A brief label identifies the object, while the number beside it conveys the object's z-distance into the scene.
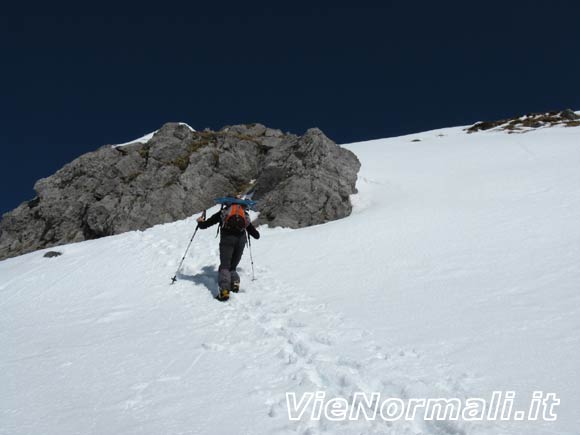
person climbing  8.02
